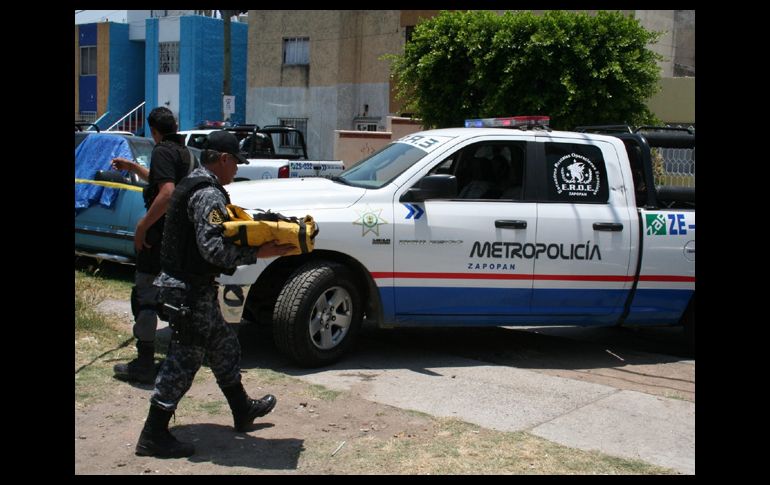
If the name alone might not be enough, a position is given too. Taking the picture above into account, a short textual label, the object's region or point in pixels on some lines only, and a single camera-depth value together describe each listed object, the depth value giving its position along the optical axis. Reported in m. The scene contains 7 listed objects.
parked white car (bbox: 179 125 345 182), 13.27
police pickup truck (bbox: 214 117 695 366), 6.38
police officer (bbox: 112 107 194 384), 5.73
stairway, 38.62
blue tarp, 9.52
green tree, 13.51
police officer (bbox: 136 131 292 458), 4.52
